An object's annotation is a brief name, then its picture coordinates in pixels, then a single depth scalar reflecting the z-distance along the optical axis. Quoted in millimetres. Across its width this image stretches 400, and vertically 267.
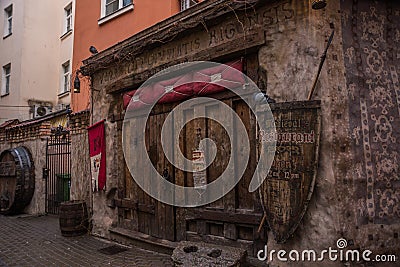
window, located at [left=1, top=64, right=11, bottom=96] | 15305
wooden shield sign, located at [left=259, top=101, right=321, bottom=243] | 3338
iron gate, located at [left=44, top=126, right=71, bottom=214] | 8867
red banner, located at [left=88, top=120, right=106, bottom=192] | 6137
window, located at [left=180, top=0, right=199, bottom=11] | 7496
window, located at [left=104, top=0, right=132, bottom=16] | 8190
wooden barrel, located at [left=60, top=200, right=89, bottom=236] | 6207
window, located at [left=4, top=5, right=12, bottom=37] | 15746
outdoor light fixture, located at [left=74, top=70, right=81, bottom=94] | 6957
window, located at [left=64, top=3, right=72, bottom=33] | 14718
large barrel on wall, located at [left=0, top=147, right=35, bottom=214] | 8648
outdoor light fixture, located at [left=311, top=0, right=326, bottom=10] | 3262
